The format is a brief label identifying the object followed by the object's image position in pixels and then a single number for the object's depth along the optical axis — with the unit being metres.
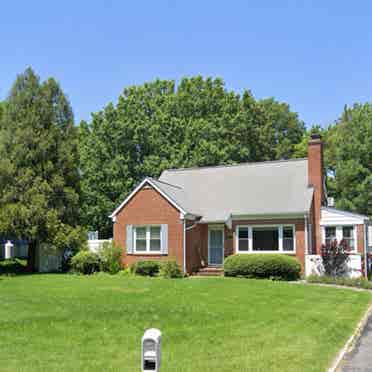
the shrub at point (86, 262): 25.31
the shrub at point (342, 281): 20.02
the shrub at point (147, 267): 24.24
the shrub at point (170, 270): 23.58
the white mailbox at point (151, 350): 5.37
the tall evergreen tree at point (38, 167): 25.81
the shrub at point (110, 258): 25.42
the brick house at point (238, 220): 24.50
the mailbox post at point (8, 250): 34.19
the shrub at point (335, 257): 22.33
